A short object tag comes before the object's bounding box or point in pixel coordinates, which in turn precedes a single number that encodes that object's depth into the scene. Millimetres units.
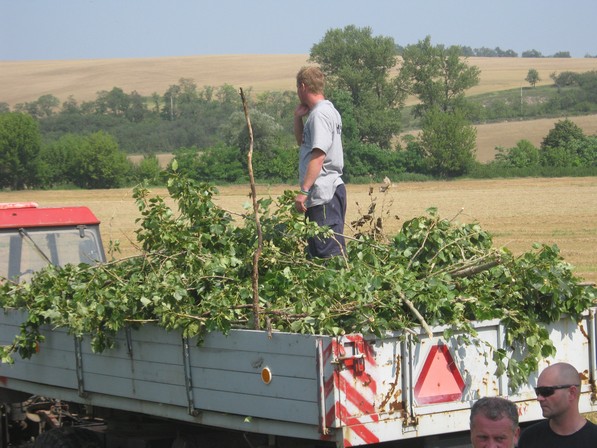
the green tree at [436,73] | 85125
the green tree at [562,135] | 71938
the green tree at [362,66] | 80062
